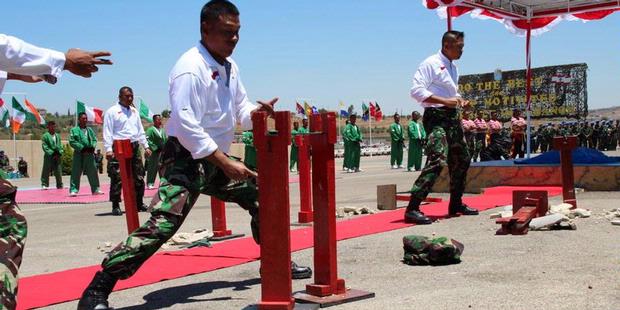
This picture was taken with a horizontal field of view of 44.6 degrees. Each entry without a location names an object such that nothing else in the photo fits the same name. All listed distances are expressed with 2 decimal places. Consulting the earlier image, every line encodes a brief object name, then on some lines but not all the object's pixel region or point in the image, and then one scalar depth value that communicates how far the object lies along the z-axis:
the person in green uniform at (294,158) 29.60
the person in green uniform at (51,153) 19.59
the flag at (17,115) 31.09
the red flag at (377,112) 45.16
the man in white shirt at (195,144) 4.27
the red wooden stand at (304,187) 8.80
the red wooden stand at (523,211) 6.83
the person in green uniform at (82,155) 16.77
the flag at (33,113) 32.06
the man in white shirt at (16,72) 3.13
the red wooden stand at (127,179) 7.07
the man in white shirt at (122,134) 11.60
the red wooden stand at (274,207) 3.98
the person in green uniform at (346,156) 26.71
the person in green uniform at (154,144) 17.39
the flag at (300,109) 41.38
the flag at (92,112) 28.89
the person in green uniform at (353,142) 26.41
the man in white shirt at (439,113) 7.90
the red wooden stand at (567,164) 8.48
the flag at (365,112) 45.67
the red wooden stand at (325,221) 4.49
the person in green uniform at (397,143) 26.81
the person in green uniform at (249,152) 19.23
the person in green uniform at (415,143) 24.64
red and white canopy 14.82
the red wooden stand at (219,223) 7.68
